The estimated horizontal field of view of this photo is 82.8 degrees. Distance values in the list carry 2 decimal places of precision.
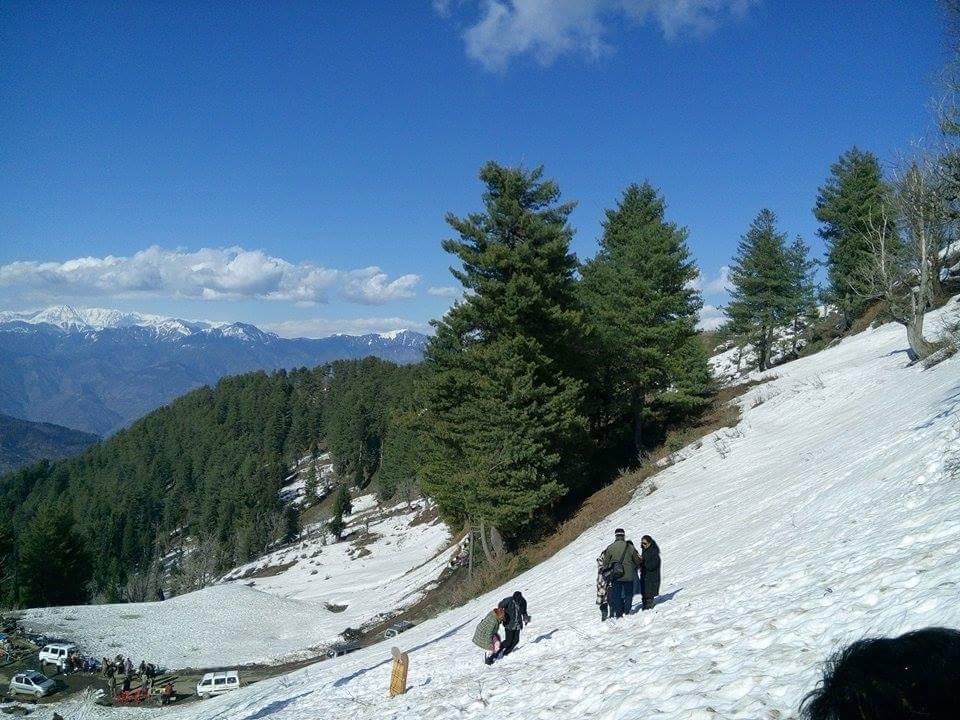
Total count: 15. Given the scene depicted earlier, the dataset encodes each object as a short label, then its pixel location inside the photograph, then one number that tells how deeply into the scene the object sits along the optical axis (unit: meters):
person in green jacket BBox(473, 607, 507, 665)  9.53
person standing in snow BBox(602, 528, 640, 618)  9.33
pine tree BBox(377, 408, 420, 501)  75.75
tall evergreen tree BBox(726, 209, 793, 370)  37.44
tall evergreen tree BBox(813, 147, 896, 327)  33.24
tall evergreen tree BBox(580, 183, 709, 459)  25.03
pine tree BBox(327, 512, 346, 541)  79.06
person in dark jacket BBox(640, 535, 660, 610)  9.31
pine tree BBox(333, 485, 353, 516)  80.81
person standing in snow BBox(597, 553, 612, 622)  9.51
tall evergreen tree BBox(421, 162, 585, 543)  20.44
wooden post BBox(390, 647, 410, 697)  9.88
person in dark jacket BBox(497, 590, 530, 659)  9.77
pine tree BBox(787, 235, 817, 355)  37.12
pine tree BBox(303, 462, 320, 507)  115.50
